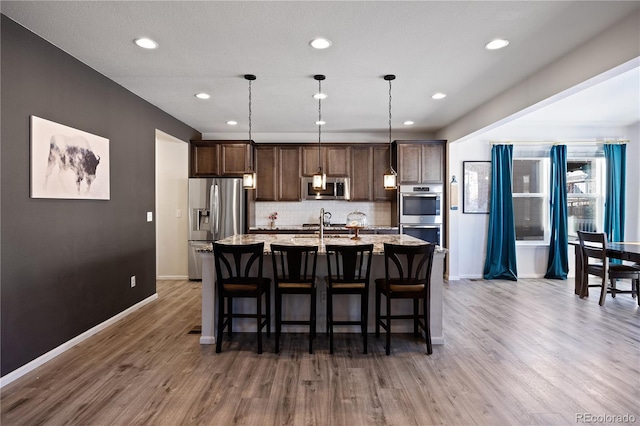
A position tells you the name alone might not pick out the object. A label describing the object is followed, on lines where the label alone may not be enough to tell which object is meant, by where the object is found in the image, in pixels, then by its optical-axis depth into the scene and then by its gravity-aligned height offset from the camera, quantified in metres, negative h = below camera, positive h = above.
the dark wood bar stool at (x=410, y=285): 2.88 -0.65
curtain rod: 5.84 +1.18
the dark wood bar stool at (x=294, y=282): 2.96 -0.64
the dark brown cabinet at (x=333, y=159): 6.24 +0.92
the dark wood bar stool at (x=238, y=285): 2.94 -0.66
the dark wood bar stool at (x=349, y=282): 2.95 -0.64
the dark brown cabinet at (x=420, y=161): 6.00 +0.86
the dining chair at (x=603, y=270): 4.43 -0.79
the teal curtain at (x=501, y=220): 5.96 -0.17
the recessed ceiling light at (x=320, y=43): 2.80 +1.38
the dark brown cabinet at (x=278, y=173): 6.25 +0.67
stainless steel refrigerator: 5.80 -0.04
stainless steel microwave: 6.22 +0.34
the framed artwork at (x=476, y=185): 6.14 +0.45
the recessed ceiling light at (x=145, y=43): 2.82 +1.40
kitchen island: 3.22 -0.89
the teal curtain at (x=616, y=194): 5.79 +0.28
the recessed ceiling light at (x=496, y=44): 2.82 +1.39
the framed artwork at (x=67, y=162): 2.73 +0.42
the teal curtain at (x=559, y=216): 5.90 -0.10
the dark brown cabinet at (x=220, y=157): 6.05 +0.93
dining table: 4.06 -0.54
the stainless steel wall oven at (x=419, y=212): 5.90 -0.03
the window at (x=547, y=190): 6.09 +0.36
